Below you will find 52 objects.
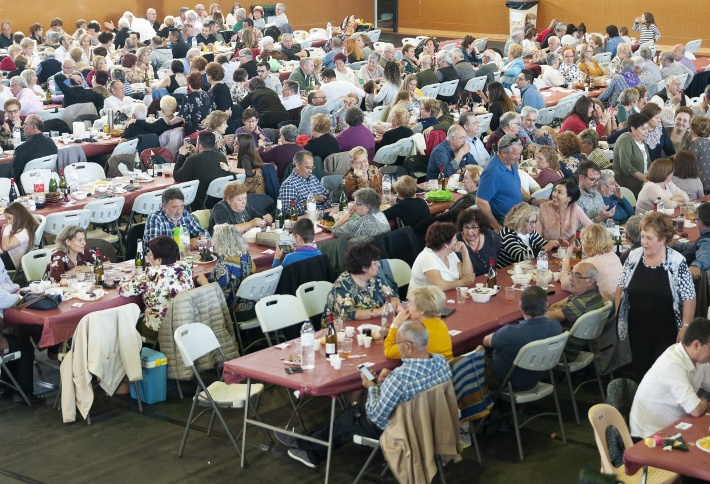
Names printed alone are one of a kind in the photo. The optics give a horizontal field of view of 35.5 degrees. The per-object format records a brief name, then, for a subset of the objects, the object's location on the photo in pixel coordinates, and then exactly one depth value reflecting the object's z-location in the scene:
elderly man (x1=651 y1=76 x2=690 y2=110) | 14.72
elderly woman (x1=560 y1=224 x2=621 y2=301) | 8.13
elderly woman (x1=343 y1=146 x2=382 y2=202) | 10.70
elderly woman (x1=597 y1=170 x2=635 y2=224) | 10.18
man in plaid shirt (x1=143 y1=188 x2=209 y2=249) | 9.34
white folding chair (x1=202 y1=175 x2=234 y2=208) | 11.30
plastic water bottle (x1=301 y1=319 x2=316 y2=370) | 6.87
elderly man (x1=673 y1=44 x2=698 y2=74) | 17.83
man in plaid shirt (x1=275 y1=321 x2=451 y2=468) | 6.30
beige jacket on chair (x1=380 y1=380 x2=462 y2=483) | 6.32
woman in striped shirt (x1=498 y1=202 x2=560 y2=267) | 9.12
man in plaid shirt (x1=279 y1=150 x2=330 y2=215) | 10.57
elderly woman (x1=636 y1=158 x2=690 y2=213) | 10.06
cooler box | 7.88
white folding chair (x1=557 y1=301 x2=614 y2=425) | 7.52
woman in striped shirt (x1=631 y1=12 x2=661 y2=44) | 22.20
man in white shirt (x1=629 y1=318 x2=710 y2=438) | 6.10
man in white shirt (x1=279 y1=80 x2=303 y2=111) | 14.99
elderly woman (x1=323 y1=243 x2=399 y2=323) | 7.72
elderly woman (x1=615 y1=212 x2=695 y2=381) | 7.36
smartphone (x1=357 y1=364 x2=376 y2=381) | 6.55
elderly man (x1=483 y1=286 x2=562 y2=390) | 7.07
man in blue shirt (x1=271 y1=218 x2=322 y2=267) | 8.80
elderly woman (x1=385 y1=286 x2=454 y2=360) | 6.92
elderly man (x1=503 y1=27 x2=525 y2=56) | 21.75
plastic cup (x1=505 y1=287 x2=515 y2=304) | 8.07
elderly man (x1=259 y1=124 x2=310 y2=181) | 12.02
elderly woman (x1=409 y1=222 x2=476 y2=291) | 8.26
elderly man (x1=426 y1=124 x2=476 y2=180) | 11.41
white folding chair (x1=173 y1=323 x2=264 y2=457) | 7.16
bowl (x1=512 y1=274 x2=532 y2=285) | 8.42
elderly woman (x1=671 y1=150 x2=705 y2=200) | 10.47
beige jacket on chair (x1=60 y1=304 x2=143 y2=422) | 7.64
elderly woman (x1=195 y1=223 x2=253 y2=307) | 8.60
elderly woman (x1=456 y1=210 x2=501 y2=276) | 8.81
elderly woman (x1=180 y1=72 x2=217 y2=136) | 13.23
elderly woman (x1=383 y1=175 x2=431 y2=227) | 9.94
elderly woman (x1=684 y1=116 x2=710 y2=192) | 11.59
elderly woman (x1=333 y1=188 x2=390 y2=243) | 9.38
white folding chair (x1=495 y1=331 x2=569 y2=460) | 6.95
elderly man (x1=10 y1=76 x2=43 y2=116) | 15.07
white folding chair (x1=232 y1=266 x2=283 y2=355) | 8.41
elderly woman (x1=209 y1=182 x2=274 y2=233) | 9.71
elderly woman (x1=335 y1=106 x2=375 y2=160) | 12.54
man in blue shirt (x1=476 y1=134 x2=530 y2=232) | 9.94
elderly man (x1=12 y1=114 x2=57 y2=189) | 12.08
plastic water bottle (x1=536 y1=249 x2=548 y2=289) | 8.38
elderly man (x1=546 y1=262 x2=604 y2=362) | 7.71
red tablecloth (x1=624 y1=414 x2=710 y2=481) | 5.51
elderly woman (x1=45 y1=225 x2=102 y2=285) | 8.55
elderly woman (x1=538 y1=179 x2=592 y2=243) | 9.39
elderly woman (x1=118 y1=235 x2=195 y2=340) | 8.05
